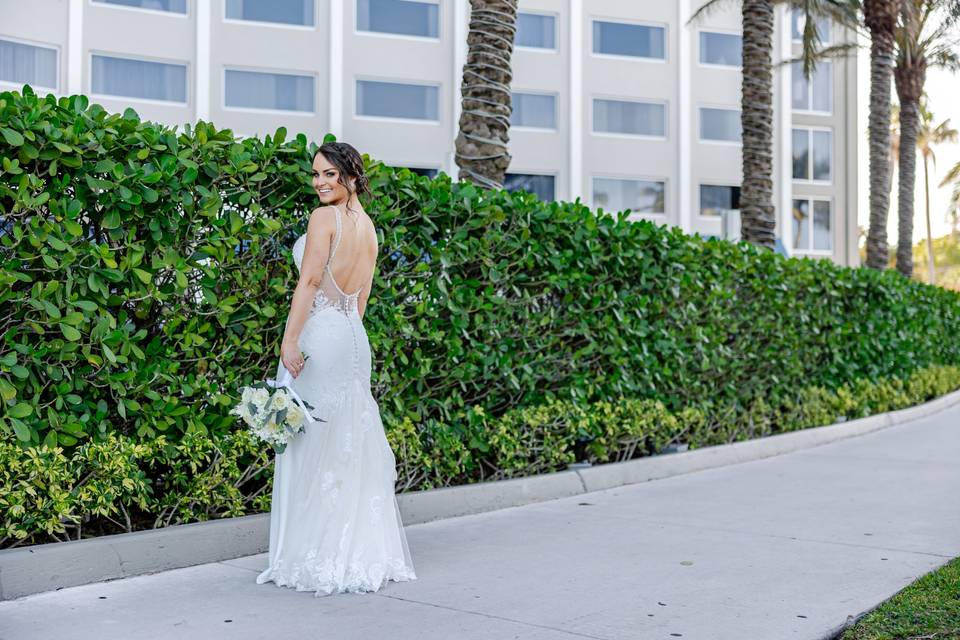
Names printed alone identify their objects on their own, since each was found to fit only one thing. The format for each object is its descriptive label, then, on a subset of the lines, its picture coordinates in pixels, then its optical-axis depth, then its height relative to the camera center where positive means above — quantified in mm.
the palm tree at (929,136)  73812 +13547
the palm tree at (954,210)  71938 +9186
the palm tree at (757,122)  15602 +3069
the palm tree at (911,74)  29484 +7716
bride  5512 -569
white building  31984 +8051
